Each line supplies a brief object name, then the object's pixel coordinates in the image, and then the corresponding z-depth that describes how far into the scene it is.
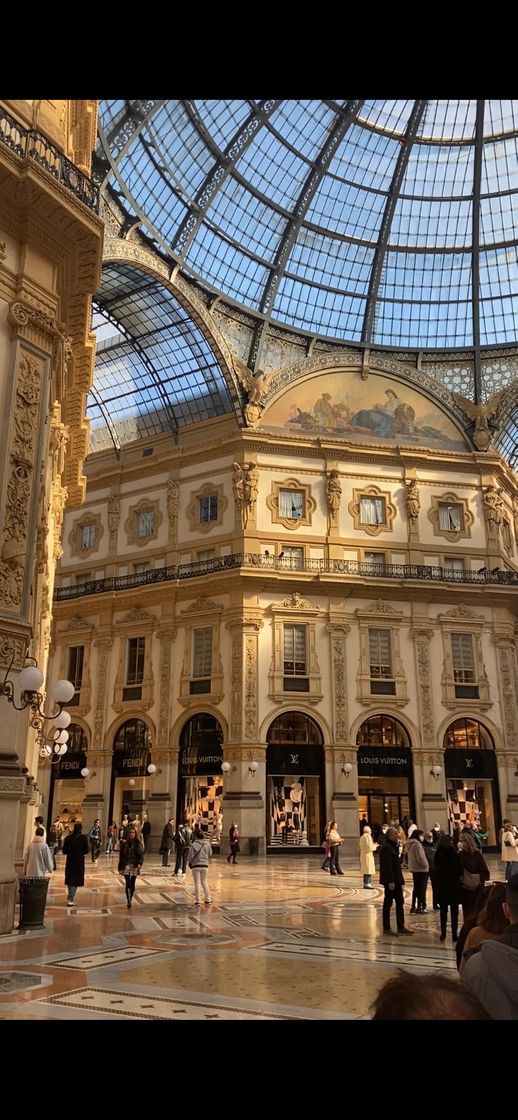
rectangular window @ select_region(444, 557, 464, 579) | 35.28
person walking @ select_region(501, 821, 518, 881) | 19.02
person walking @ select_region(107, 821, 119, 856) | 31.00
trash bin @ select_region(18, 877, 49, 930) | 11.29
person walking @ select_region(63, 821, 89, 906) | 14.03
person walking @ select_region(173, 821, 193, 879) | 20.59
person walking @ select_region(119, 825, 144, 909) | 14.38
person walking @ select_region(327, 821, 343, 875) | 21.95
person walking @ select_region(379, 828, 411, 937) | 11.85
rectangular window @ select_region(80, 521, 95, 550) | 38.16
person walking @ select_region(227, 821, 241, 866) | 26.75
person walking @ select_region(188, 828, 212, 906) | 14.81
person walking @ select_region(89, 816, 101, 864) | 27.17
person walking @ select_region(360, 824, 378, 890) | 19.22
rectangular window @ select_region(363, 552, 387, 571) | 34.38
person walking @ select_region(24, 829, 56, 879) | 11.75
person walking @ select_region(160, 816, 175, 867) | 24.20
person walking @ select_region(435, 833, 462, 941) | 10.47
